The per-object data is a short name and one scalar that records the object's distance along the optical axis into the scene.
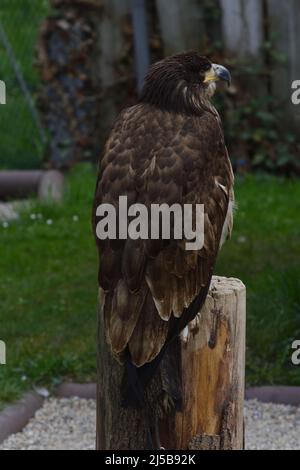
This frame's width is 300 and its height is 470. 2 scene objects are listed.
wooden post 7.98
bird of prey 7.46
